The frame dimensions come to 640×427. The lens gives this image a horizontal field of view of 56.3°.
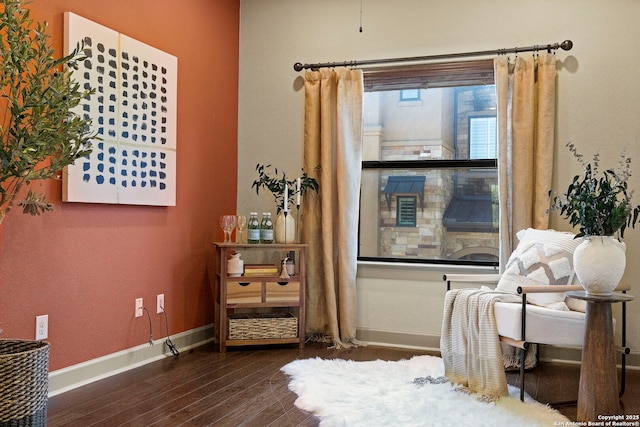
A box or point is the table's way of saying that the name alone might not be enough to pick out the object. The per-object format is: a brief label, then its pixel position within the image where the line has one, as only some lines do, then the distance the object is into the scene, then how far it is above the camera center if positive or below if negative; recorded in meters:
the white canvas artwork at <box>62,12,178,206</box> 3.26 +0.57
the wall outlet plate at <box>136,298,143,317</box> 3.75 -0.59
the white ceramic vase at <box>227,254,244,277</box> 4.22 -0.36
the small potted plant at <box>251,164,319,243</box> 4.41 +0.18
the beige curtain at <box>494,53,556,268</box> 3.97 +0.51
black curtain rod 3.99 +1.16
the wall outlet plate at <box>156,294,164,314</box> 3.93 -0.59
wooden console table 4.19 -0.61
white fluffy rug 2.72 -0.93
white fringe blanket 3.12 -0.68
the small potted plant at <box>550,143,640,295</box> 2.69 -0.10
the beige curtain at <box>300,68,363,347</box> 4.42 +0.11
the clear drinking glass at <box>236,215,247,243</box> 4.43 -0.08
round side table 2.64 -0.65
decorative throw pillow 3.30 -0.27
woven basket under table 4.20 -0.80
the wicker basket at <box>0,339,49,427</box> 2.35 -0.70
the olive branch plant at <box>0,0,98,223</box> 2.41 +0.41
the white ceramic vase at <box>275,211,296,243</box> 4.40 -0.10
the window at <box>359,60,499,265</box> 4.33 +0.38
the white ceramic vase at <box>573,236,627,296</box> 2.68 -0.21
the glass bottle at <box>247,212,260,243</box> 4.38 -0.11
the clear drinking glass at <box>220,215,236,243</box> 4.31 -0.06
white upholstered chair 3.02 -0.52
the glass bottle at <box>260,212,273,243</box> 4.40 -0.11
